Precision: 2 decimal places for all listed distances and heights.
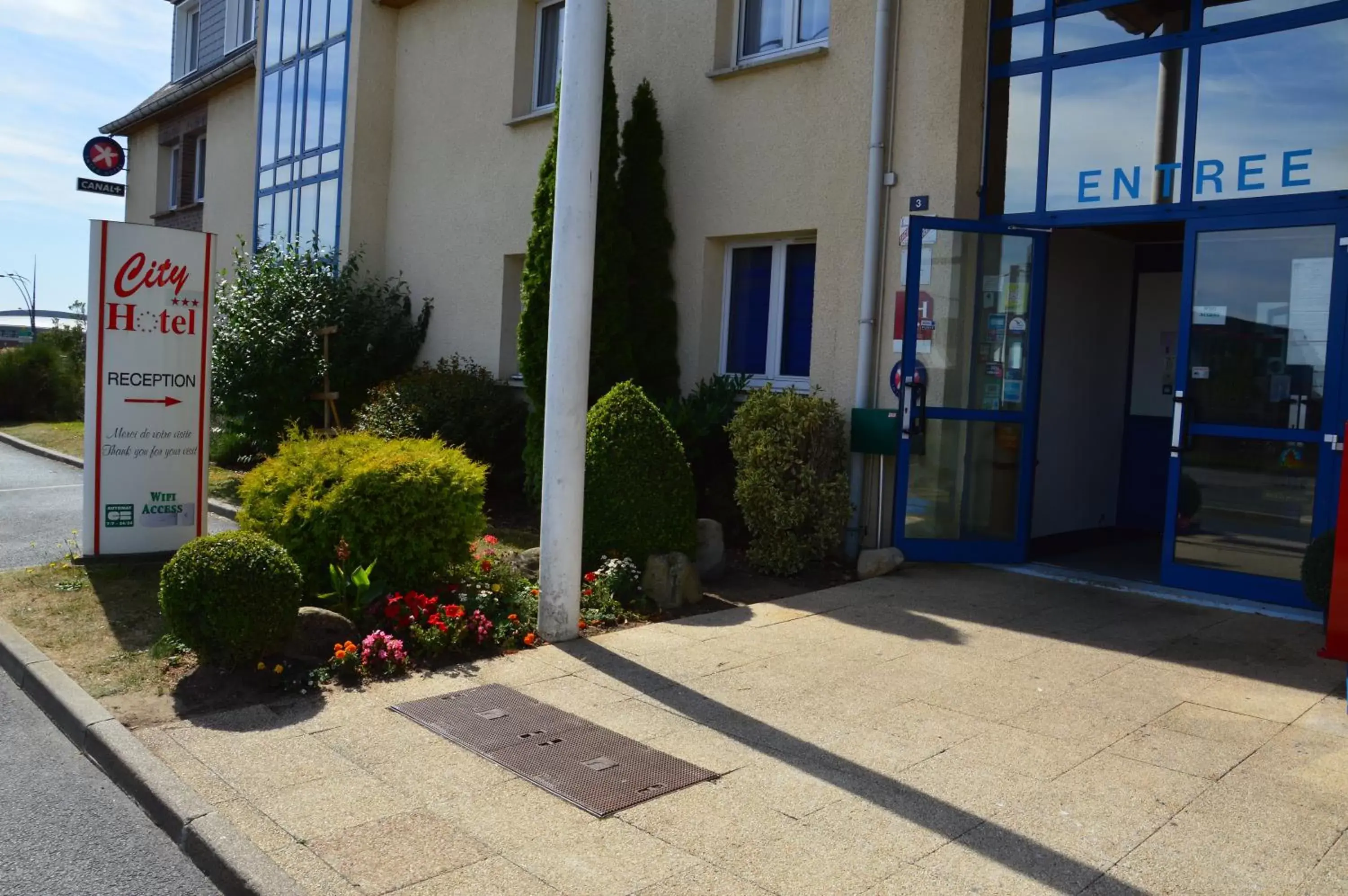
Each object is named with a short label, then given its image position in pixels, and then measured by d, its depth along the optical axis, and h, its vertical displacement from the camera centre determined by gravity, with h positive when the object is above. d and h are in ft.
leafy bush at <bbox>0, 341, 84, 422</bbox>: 71.05 -1.12
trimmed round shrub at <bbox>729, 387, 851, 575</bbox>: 27.04 -1.82
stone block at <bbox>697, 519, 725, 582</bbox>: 26.53 -3.54
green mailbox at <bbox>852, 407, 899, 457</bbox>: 27.86 -0.47
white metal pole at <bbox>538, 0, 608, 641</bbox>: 20.68 +1.98
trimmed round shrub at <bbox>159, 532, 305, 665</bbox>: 17.67 -3.53
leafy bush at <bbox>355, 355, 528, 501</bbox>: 36.68 -0.96
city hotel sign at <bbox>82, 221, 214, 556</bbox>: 25.53 -0.37
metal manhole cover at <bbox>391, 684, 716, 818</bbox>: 14.25 -5.00
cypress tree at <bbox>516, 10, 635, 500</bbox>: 32.30 +2.98
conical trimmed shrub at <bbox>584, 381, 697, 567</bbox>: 24.66 -1.96
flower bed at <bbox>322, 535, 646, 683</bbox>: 19.27 -4.36
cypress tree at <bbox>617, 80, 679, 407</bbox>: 33.86 +4.92
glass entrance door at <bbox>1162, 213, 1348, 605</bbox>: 22.82 +0.61
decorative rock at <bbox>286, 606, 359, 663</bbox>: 19.27 -4.43
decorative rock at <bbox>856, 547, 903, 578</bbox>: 27.35 -3.70
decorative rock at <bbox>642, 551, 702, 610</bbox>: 24.07 -3.92
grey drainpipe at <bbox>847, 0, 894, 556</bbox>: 28.30 +4.89
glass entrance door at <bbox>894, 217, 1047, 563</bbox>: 27.58 +0.70
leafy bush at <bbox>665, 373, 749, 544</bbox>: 30.37 -1.11
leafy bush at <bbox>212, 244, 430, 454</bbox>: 42.39 +1.65
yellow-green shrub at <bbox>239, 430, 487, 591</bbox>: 21.98 -2.46
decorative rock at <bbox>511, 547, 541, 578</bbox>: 24.91 -3.81
